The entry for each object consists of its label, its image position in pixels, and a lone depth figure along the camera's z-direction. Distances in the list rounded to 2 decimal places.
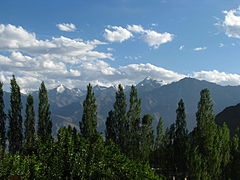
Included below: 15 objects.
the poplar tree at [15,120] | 77.25
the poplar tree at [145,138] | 71.25
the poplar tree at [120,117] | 75.94
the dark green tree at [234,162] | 59.18
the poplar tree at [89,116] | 75.12
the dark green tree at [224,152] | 57.59
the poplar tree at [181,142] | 61.66
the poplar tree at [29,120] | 79.59
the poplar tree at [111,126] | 78.99
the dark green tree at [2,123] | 75.19
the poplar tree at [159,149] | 79.62
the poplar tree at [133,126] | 71.96
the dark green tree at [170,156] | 65.88
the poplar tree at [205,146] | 52.31
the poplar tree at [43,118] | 79.82
